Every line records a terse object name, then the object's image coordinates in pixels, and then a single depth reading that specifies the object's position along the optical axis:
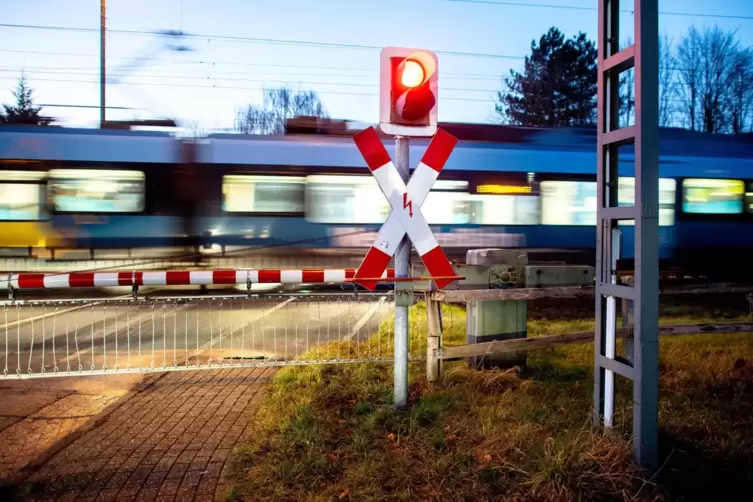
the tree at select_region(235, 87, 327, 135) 46.38
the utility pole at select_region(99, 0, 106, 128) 19.94
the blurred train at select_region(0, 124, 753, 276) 12.50
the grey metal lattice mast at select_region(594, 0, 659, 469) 3.24
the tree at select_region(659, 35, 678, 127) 30.88
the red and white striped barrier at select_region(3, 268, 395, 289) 5.51
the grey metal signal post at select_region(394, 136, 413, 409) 4.17
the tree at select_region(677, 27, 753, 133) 31.09
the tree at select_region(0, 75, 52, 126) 38.58
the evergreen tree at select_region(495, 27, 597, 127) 37.41
